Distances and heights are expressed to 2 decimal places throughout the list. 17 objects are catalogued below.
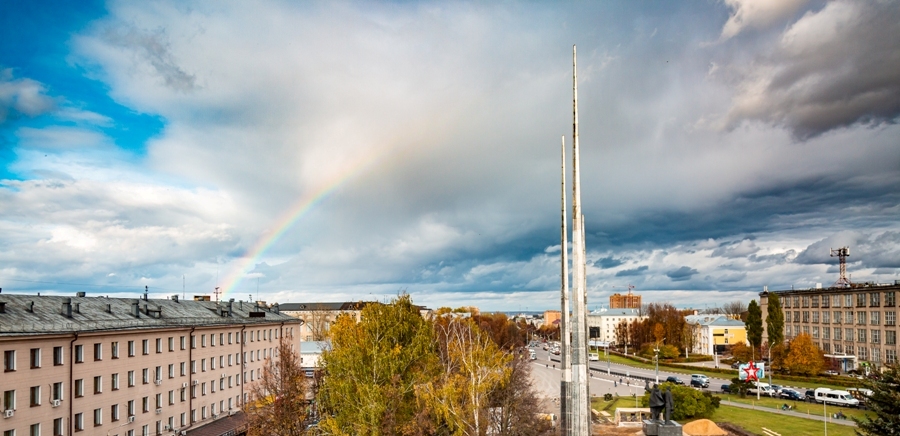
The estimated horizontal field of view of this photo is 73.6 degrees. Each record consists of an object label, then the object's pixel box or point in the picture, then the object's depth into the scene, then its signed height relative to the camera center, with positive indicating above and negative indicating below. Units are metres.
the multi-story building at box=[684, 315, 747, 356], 145.75 -20.87
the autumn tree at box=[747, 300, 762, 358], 105.00 -13.12
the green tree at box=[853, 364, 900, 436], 28.98 -7.71
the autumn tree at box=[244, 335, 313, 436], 41.22 -10.59
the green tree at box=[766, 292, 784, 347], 101.50 -12.53
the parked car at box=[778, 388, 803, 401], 70.12 -17.15
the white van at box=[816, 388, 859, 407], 63.19 -15.88
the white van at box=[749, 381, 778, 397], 71.94 -16.95
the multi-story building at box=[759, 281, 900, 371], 88.83 -12.24
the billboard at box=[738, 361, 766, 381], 67.12 -13.75
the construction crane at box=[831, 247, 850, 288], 119.36 -1.57
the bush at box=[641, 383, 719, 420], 56.41 -14.52
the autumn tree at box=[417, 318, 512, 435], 33.19 -7.88
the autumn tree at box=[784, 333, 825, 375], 87.06 -15.96
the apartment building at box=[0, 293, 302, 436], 38.50 -8.76
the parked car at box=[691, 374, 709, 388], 83.06 -18.30
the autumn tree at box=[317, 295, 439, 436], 33.62 -7.02
